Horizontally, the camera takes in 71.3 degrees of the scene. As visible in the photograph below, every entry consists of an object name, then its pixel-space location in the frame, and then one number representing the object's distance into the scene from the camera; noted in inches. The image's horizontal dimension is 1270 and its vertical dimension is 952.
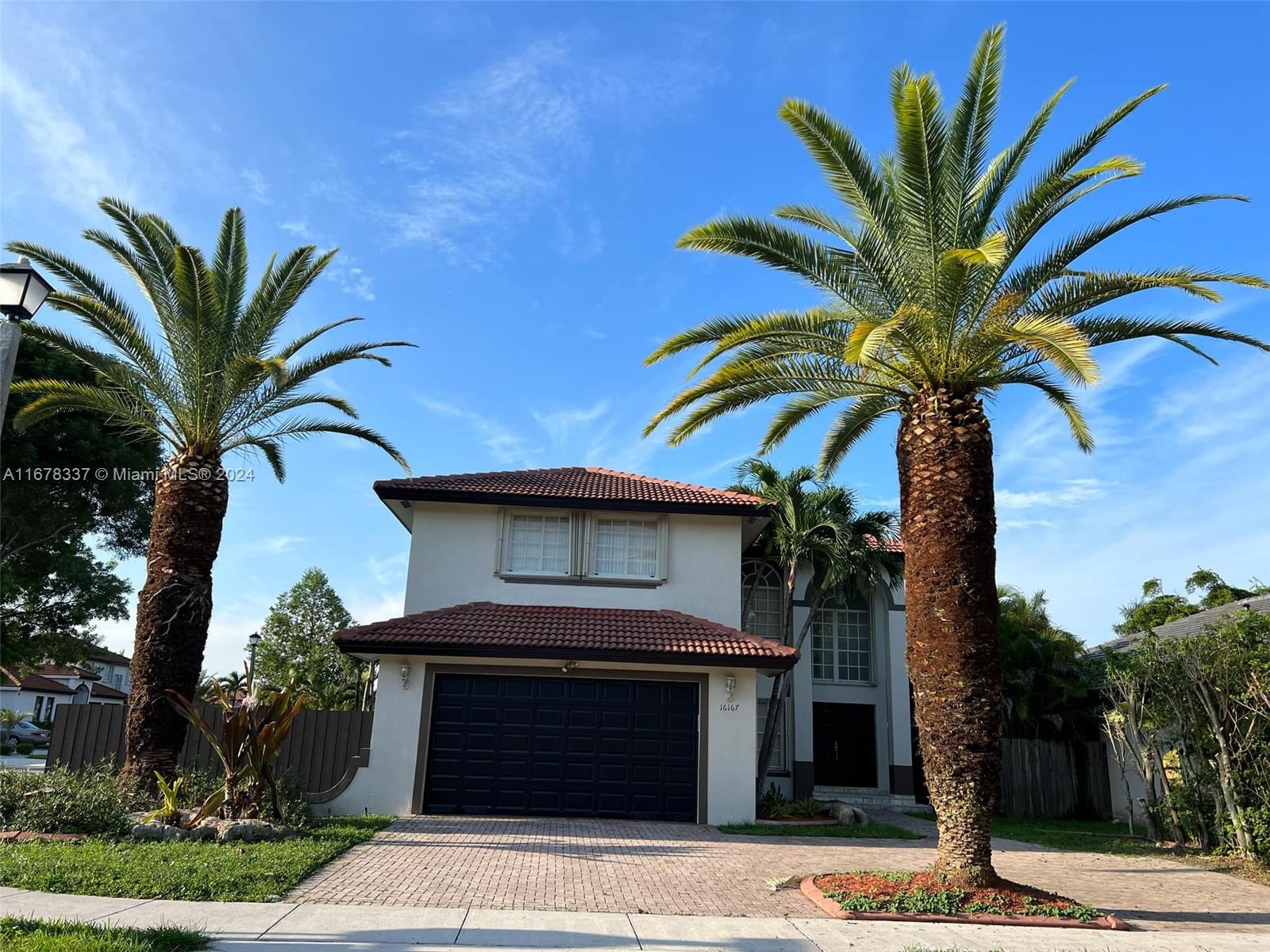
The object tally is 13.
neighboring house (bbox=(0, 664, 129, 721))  2166.6
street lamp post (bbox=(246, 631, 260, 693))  954.7
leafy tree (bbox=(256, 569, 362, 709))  1544.0
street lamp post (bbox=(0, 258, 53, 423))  286.2
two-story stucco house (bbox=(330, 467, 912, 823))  618.8
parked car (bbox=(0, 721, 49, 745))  1692.9
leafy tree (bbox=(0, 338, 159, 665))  846.5
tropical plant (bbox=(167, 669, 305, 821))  481.4
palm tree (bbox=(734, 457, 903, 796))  741.3
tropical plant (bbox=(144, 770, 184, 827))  450.3
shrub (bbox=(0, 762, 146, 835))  446.9
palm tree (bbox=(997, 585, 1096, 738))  821.2
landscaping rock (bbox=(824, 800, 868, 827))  649.6
